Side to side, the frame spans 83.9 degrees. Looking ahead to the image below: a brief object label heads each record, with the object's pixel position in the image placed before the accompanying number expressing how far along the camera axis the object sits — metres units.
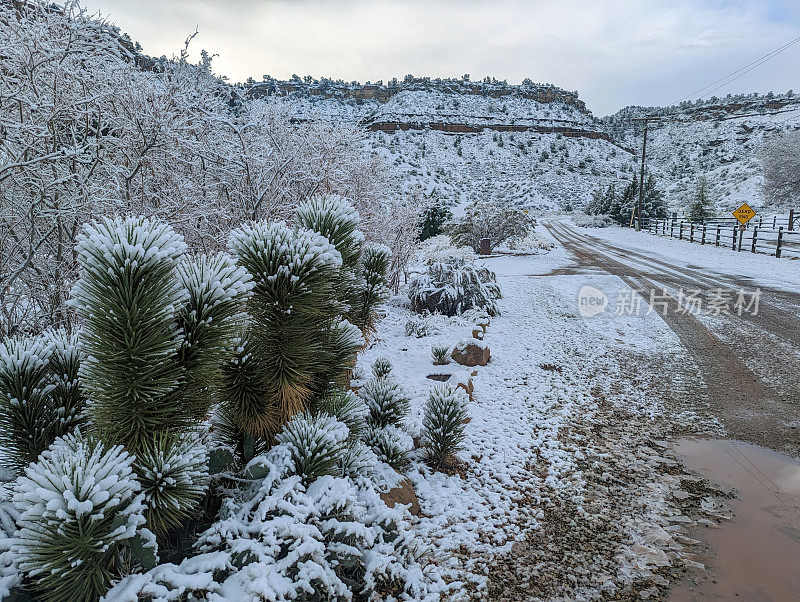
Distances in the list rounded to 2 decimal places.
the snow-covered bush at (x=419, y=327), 7.38
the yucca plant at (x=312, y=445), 2.19
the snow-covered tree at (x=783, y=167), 28.61
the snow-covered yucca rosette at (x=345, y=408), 2.54
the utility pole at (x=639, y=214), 33.22
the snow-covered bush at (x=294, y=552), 1.65
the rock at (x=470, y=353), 6.14
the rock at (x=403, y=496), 2.89
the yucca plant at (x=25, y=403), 1.78
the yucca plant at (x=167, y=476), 1.62
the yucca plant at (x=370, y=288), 2.85
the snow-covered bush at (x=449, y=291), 9.14
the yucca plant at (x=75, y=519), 1.29
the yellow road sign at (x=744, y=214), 18.58
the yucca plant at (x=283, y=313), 1.98
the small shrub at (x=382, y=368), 4.12
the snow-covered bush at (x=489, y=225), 19.83
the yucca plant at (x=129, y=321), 1.44
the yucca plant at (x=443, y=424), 3.60
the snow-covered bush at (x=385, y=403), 3.37
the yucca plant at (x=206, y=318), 1.66
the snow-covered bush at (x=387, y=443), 3.16
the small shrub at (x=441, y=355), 5.85
